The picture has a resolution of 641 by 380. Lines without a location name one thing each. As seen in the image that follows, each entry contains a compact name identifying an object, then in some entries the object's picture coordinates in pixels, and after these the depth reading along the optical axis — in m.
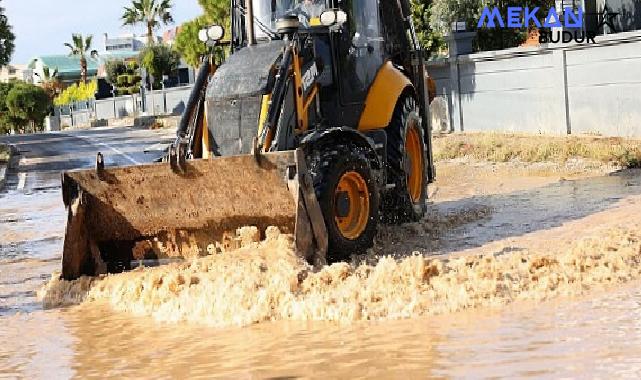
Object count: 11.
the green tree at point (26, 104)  77.19
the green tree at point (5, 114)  80.25
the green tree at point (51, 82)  109.19
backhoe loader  9.71
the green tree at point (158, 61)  71.19
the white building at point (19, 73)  127.34
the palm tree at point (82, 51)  102.75
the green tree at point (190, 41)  58.56
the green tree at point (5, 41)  37.75
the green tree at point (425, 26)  30.11
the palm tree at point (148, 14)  84.94
